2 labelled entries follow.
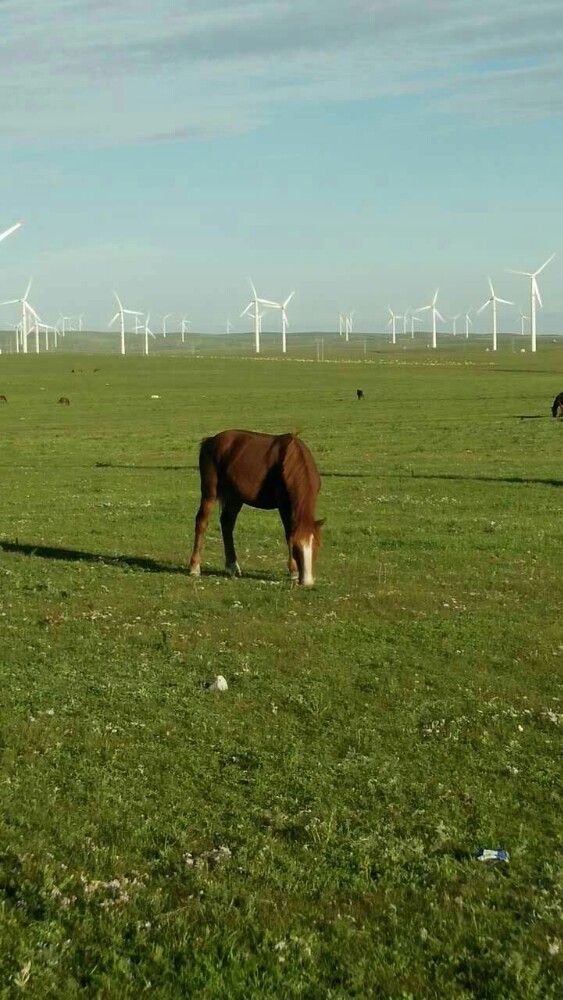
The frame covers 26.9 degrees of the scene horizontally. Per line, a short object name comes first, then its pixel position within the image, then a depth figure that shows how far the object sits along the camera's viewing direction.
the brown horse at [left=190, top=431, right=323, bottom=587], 17.66
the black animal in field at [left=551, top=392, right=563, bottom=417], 58.28
